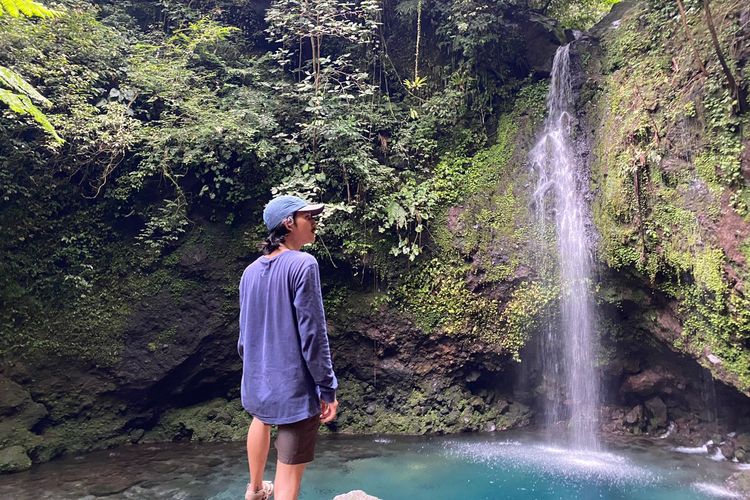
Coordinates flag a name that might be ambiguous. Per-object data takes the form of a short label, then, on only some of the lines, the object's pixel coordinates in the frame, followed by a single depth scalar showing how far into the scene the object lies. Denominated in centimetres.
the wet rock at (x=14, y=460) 558
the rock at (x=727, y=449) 593
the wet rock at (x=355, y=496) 401
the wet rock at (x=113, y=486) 496
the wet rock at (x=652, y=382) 672
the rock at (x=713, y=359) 538
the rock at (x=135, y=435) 669
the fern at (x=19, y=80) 329
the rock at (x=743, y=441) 584
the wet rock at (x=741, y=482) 474
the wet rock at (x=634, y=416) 696
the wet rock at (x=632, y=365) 694
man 242
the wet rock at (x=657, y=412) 689
